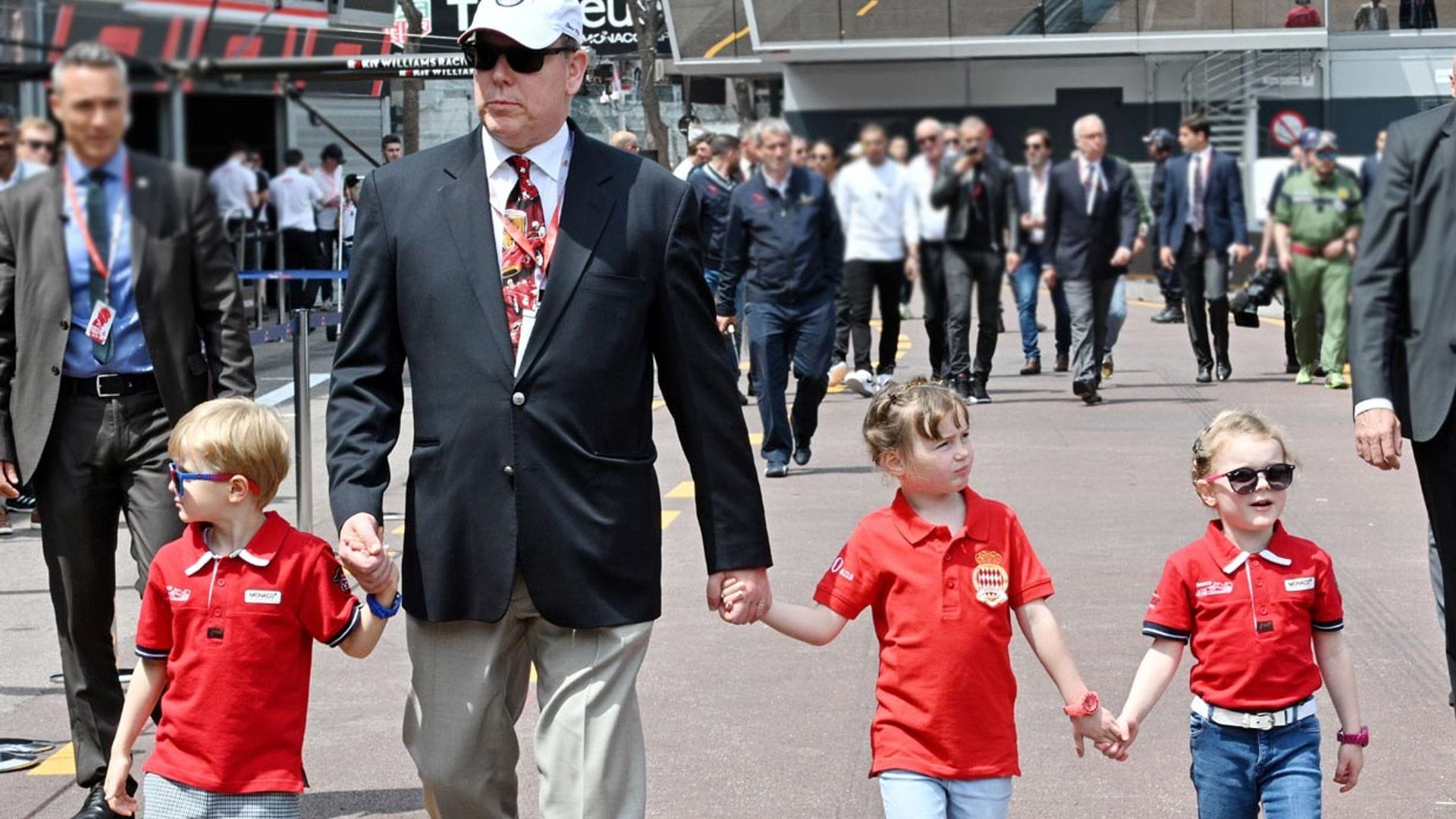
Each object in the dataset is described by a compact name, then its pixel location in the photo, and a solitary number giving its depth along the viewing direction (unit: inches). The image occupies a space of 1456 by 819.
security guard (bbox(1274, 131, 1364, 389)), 568.7
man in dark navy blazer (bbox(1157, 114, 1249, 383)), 614.5
